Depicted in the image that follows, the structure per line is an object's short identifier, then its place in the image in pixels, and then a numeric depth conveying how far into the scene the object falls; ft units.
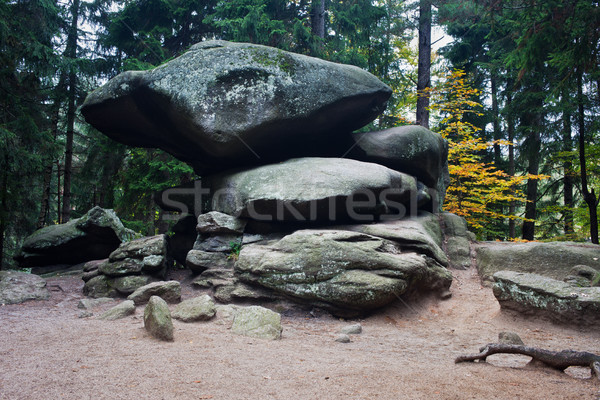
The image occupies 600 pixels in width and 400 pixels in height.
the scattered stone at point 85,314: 19.10
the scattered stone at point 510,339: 15.40
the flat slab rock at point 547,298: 17.97
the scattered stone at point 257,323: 16.19
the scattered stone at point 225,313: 18.13
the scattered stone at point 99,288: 24.23
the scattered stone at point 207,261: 25.26
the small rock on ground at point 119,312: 18.19
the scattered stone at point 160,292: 21.18
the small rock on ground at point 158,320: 14.24
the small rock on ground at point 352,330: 18.10
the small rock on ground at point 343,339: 16.58
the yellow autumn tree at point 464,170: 42.45
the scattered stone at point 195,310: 18.03
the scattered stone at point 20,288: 22.11
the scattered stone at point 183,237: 32.89
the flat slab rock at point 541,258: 24.03
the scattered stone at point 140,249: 25.76
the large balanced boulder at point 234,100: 26.48
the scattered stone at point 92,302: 21.40
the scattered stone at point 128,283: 23.97
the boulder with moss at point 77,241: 31.71
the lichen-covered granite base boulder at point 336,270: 20.43
